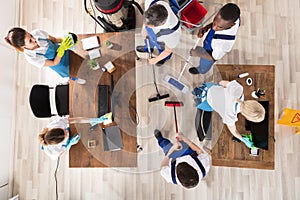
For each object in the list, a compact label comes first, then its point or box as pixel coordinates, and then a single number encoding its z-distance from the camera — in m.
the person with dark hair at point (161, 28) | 2.20
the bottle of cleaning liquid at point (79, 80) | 2.40
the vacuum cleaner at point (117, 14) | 2.45
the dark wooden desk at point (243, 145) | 2.48
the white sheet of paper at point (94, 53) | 2.40
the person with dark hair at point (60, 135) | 2.28
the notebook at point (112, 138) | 2.35
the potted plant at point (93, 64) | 2.37
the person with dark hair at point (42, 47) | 2.30
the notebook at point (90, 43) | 2.39
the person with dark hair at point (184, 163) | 2.08
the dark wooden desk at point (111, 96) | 2.35
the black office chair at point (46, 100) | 2.64
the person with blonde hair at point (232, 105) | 2.19
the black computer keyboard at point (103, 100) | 2.38
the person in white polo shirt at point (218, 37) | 2.17
